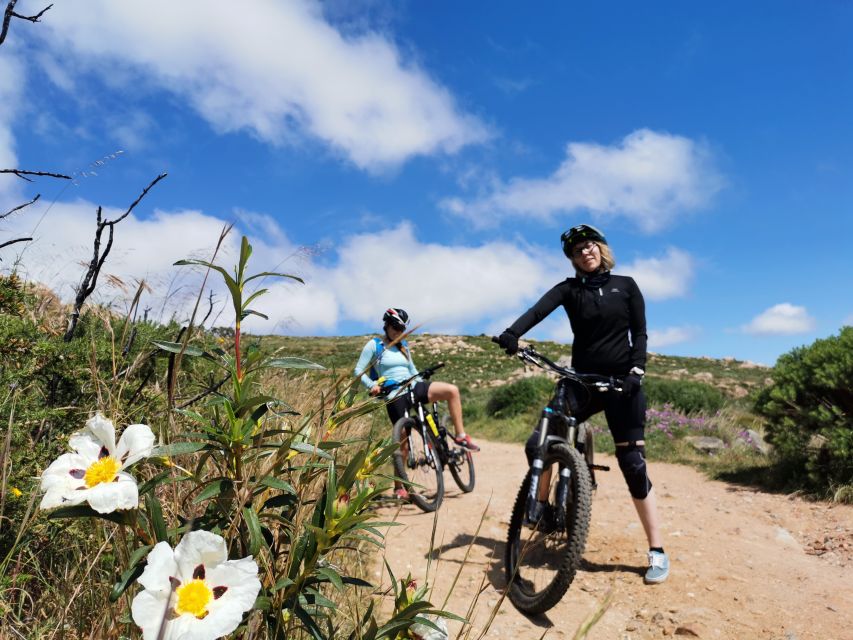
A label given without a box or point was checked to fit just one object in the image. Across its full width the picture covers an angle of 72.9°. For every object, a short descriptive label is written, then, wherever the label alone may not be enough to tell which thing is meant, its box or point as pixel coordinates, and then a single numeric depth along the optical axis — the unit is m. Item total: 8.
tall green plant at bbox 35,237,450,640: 1.07
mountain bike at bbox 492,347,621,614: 3.42
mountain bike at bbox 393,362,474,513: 5.71
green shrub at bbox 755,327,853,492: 6.50
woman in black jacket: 3.91
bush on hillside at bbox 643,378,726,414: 12.64
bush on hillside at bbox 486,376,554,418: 13.24
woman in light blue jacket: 5.91
